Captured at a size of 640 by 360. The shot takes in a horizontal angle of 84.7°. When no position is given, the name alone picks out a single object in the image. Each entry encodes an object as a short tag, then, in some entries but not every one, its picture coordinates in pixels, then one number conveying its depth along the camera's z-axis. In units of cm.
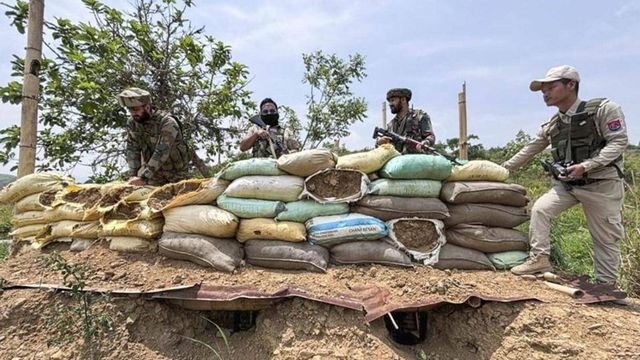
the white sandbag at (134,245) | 270
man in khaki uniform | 237
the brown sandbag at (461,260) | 265
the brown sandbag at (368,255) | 258
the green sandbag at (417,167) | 267
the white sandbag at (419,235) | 264
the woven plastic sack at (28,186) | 304
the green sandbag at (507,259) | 269
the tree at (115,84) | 358
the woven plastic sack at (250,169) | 270
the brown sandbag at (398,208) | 263
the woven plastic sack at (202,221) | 256
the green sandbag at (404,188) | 268
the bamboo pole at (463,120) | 520
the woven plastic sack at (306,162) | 263
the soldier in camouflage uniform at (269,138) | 354
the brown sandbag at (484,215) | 273
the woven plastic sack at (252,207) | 261
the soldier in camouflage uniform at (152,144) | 317
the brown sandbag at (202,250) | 250
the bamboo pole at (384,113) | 991
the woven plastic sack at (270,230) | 257
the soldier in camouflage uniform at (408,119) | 386
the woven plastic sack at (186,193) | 265
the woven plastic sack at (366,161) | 269
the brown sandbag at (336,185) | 266
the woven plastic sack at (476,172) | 279
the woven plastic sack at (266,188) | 264
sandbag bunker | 257
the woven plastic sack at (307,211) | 262
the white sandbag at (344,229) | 256
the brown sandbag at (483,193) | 271
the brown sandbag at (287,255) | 252
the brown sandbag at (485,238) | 270
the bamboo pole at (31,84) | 301
